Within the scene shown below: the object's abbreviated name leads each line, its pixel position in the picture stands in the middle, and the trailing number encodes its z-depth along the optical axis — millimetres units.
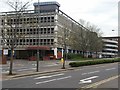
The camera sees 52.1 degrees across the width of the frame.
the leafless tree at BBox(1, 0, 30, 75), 11155
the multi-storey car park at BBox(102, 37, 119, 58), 67527
